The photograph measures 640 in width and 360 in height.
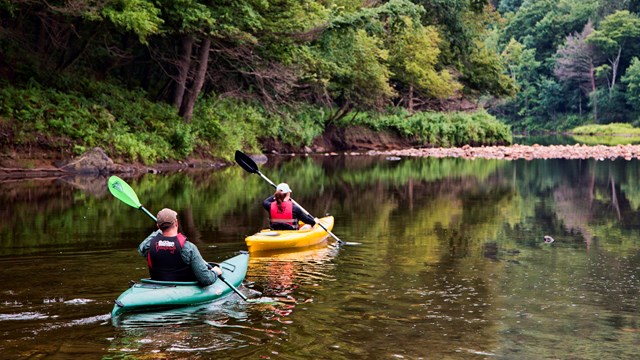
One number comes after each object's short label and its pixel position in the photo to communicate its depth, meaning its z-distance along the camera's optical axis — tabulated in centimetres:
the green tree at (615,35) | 8006
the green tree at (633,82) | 7638
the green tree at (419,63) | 4556
